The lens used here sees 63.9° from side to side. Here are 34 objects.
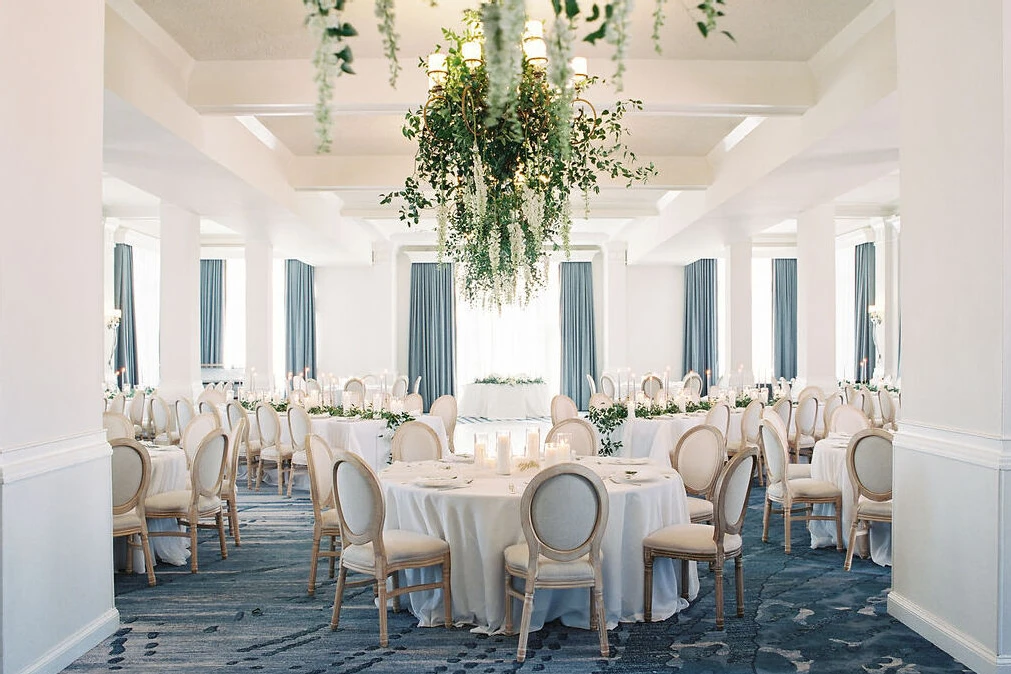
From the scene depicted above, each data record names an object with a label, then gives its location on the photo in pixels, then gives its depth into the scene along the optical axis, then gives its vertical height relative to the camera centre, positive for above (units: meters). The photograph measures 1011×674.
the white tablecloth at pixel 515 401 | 17.12 -1.47
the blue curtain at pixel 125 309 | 15.57 +0.48
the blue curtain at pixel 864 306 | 15.84 +0.47
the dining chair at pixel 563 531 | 4.02 -1.00
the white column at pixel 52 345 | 3.56 -0.05
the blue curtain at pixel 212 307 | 18.58 +0.60
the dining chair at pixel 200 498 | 5.66 -1.18
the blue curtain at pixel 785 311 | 19.09 +0.45
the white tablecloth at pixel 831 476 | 6.36 -1.18
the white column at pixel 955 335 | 3.71 -0.03
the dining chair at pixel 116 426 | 7.32 -0.83
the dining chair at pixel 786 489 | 6.29 -1.25
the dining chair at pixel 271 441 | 9.00 -1.22
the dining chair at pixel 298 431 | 8.54 -1.05
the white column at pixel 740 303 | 13.02 +0.44
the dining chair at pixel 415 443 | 6.34 -0.88
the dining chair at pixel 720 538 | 4.43 -1.17
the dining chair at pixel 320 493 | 5.19 -1.04
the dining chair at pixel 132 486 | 5.32 -1.00
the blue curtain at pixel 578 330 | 18.53 +0.03
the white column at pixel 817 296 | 10.77 +0.46
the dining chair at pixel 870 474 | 5.66 -1.02
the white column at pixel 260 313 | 12.67 +0.31
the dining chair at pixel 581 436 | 6.80 -0.88
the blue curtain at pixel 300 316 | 17.67 +0.36
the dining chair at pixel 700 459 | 6.09 -0.97
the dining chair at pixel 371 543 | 4.28 -1.17
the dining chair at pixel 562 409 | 9.80 -0.94
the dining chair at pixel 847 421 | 7.81 -0.89
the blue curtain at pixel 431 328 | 18.38 +0.09
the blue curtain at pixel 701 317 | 17.91 +0.30
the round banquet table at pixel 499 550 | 4.52 -1.24
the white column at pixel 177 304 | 10.38 +0.38
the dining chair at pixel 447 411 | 10.20 -1.00
